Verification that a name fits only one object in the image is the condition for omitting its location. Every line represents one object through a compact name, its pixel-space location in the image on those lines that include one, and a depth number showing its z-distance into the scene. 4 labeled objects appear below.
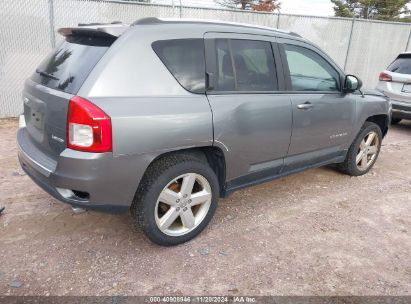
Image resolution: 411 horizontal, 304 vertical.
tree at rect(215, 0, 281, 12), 23.83
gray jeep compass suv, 2.42
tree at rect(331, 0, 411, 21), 26.88
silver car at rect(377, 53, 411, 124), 6.99
